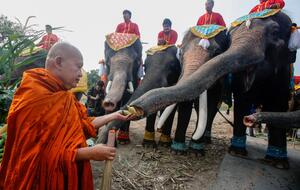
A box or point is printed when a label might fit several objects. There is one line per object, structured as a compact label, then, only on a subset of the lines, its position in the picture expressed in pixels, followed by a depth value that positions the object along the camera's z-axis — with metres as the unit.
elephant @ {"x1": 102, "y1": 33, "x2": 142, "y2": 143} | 3.21
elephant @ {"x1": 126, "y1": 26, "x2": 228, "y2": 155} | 2.97
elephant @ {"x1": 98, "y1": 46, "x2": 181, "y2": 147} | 3.33
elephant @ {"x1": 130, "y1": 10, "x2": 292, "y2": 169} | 2.68
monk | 1.15
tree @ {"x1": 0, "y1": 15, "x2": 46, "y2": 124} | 1.95
